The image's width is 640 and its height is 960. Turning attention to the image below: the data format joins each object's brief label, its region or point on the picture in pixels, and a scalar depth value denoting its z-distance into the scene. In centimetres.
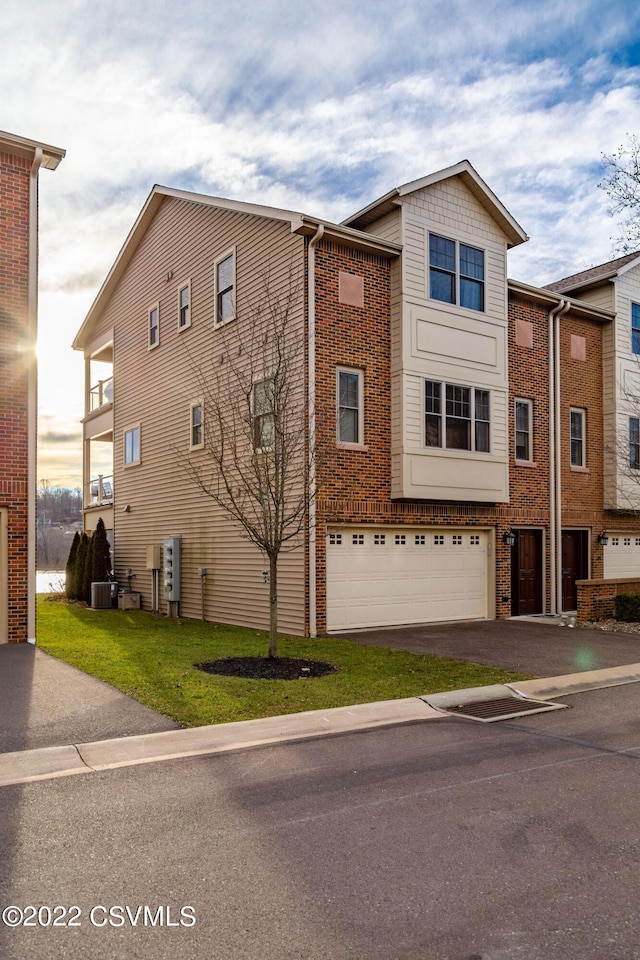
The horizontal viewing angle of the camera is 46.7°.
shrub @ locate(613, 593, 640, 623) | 1639
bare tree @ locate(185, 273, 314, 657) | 1099
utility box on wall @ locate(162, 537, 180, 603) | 1933
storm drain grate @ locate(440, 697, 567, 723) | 835
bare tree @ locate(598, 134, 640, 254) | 1664
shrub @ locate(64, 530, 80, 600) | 2464
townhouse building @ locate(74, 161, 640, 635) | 1521
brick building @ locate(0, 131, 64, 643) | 1285
